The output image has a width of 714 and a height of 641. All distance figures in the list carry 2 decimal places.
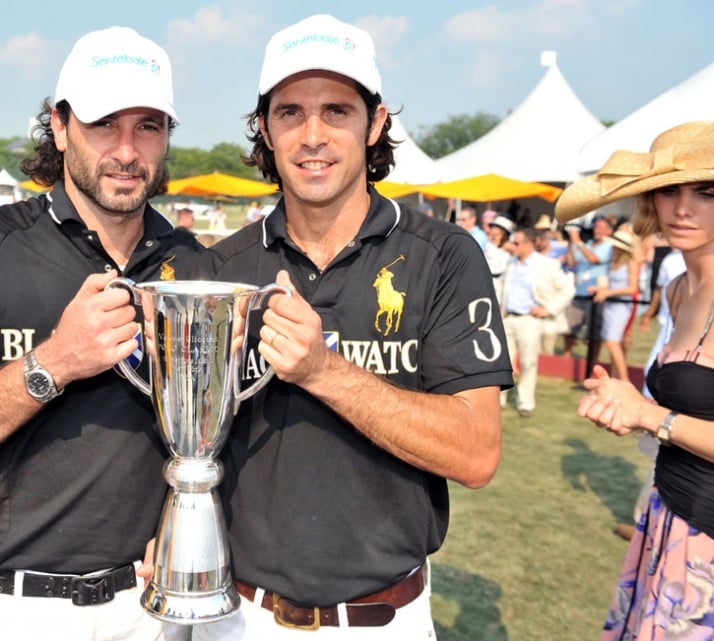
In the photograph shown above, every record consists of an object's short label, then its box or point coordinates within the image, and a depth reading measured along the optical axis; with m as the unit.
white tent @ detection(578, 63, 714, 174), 8.55
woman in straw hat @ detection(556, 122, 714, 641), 2.45
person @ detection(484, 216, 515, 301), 9.82
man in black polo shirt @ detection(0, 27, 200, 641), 2.06
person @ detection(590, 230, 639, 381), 8.37
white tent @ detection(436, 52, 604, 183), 20.83
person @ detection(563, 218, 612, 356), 9.09
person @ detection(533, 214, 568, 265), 9.44
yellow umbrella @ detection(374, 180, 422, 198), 19.33
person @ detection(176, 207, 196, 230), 14.25
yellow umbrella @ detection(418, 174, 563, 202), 17.08
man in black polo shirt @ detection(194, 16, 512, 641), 1.90
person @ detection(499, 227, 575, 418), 7.84
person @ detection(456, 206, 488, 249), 10.80
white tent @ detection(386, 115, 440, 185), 19.09
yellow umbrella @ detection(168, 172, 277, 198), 18.95
